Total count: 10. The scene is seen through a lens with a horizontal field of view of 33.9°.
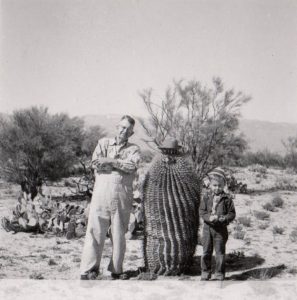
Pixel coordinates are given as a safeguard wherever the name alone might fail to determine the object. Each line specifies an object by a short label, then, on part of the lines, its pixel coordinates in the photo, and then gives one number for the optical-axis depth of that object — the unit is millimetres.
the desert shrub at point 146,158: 20769
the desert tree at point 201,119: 13359
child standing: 5129
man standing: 5074
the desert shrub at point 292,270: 5805
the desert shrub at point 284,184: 14984
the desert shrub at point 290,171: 18872
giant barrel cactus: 5285
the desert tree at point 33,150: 11906
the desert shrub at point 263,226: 8828
